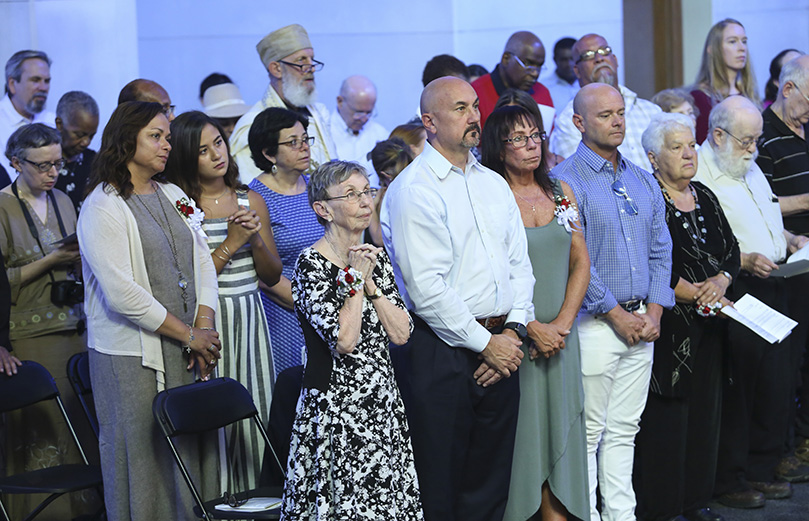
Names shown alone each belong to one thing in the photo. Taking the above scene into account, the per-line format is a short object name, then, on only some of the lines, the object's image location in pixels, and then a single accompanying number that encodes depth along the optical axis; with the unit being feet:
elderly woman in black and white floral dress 23.13
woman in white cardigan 25.41
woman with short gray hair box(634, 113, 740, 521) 31.55
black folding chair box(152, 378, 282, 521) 24.34
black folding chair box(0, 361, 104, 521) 25.49
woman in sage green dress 27.68
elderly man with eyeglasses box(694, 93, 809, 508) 34.58
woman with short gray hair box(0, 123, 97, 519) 30.19
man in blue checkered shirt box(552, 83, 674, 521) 29.45
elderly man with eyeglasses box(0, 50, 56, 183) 39.78
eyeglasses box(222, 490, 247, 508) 24.45
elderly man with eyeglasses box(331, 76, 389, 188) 52.54
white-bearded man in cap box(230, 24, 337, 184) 38.73
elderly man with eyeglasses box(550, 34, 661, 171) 39.93
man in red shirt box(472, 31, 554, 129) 41.75
